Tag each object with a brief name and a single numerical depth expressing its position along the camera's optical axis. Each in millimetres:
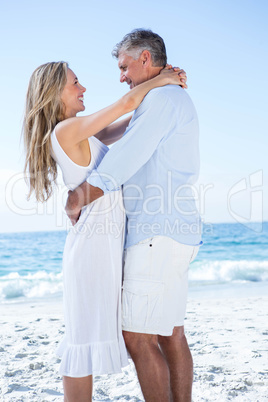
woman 2033
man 1958
